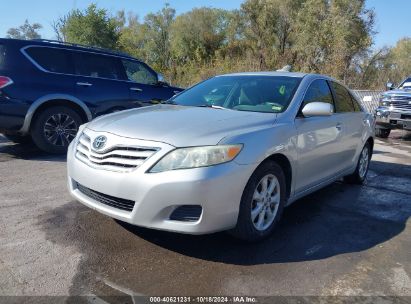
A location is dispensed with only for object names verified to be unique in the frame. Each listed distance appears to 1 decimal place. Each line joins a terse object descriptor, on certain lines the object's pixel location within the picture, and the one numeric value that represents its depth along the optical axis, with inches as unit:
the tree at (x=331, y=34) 922.1
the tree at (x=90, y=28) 1192.8
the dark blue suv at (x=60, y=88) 256.7
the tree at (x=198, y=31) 1675.7
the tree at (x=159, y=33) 1801.1
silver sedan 126.4
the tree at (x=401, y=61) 1147.0
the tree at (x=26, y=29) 2382.1
